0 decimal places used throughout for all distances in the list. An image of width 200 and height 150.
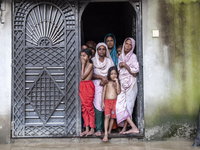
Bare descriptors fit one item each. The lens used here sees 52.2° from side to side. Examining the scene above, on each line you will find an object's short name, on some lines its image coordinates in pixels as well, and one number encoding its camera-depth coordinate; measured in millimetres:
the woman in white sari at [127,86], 4383
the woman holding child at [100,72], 4484
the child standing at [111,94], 4438
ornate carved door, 4219
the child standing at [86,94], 4227
